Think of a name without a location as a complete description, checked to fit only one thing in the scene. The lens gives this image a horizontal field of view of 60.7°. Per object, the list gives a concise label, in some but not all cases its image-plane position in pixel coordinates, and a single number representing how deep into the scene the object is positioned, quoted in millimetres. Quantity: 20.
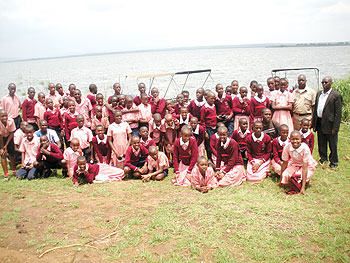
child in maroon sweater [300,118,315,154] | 6715
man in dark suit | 7062
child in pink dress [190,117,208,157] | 7580
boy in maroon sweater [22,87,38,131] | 9047
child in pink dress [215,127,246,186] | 6715
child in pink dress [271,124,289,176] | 6790
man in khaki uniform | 7801
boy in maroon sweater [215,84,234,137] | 8398
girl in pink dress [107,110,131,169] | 7629
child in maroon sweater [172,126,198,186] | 6925
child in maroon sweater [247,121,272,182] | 6918
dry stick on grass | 4316
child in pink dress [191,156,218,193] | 6395
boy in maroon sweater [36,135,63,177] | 7285
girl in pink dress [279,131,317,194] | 6102
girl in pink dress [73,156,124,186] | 6918
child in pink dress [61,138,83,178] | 7367
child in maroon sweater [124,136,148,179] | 7266
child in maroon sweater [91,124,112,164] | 7734
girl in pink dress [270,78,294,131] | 8109
